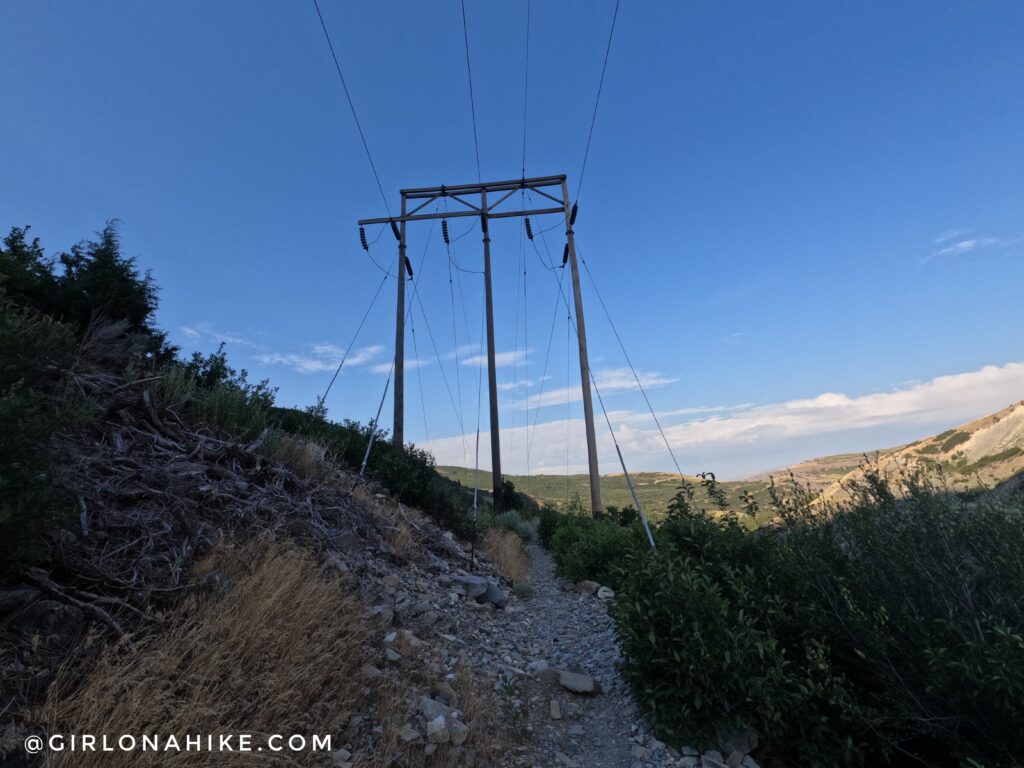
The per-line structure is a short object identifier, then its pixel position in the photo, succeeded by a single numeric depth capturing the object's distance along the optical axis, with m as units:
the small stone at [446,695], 3.47
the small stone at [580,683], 4.01
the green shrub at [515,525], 14.85
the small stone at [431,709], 3.17
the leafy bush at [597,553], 8.06
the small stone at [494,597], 6.53
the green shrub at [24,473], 2.51
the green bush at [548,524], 15.80
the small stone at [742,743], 3.06
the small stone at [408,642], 4.00
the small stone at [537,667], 4.46
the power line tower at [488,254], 13.78
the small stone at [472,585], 6.48
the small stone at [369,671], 3.38
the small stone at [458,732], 2.97
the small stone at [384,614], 4.23
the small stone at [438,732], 2.95
